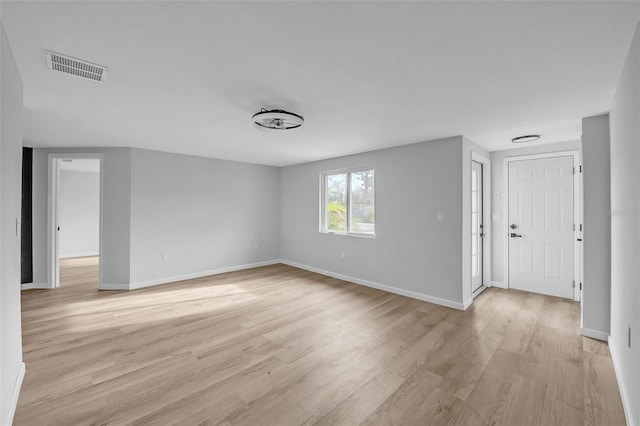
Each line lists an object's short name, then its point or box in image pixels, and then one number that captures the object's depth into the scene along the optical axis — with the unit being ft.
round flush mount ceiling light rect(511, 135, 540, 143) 11.68
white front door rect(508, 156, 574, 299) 13.08
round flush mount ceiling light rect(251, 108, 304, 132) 8.49
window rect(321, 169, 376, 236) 16.06
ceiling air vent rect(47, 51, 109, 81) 5.83
